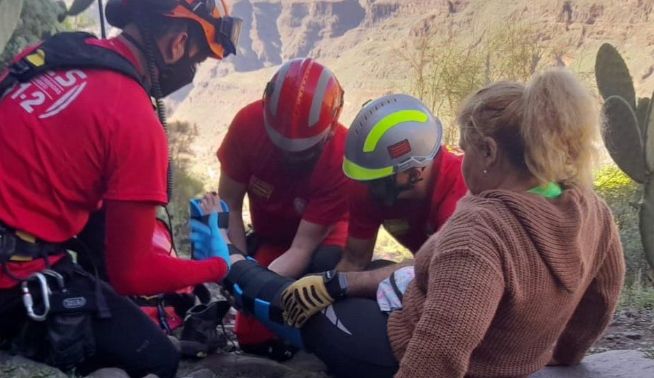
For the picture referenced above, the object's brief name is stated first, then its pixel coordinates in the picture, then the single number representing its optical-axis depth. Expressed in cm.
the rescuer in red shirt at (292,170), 418
